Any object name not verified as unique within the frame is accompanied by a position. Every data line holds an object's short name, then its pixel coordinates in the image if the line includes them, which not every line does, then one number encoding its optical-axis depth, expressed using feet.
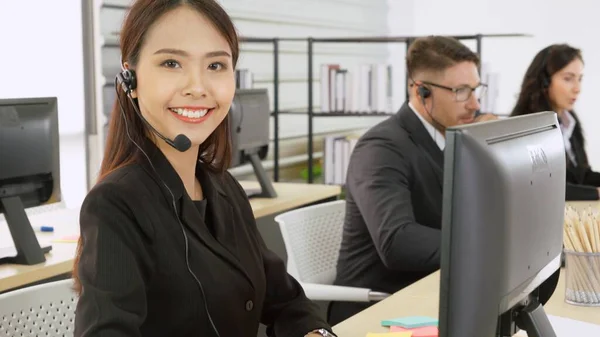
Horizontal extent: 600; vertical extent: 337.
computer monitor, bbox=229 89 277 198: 13.00
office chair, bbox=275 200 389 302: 8.28
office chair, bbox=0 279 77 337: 5.60
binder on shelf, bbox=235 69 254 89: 15.87
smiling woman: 4.54
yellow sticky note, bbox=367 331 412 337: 5.73
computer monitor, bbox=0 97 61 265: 8.69
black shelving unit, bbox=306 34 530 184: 16.00
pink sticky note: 5.76
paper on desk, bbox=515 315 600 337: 5.66
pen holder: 6.39
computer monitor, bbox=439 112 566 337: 3.51
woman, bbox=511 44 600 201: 12.98
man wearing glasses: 8.09
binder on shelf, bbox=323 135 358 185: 17.19
